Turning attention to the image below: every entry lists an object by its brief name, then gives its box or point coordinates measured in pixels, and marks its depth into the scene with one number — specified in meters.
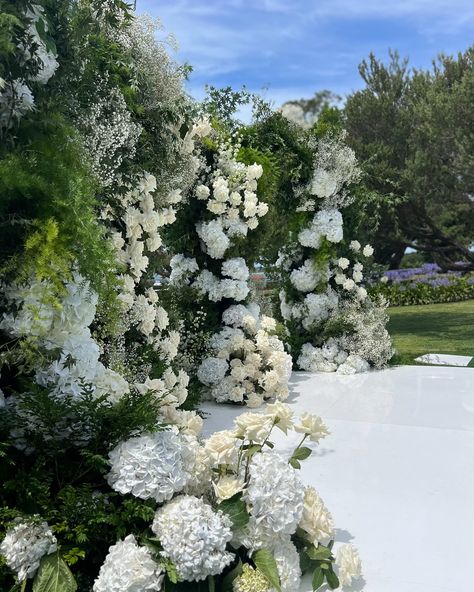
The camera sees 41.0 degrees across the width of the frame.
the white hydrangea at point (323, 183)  6.86
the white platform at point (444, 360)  7.96
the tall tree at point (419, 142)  14.95
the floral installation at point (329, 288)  6.93
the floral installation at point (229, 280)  5.55
